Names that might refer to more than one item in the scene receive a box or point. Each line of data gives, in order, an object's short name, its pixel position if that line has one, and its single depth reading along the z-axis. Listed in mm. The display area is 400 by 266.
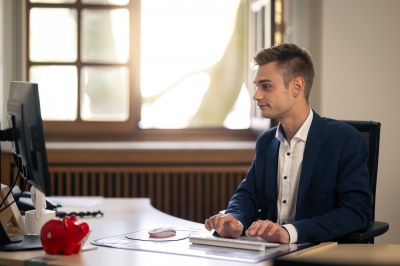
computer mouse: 2986
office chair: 3442
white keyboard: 2783
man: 3149
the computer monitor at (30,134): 2665
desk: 2628
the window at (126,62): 5317
